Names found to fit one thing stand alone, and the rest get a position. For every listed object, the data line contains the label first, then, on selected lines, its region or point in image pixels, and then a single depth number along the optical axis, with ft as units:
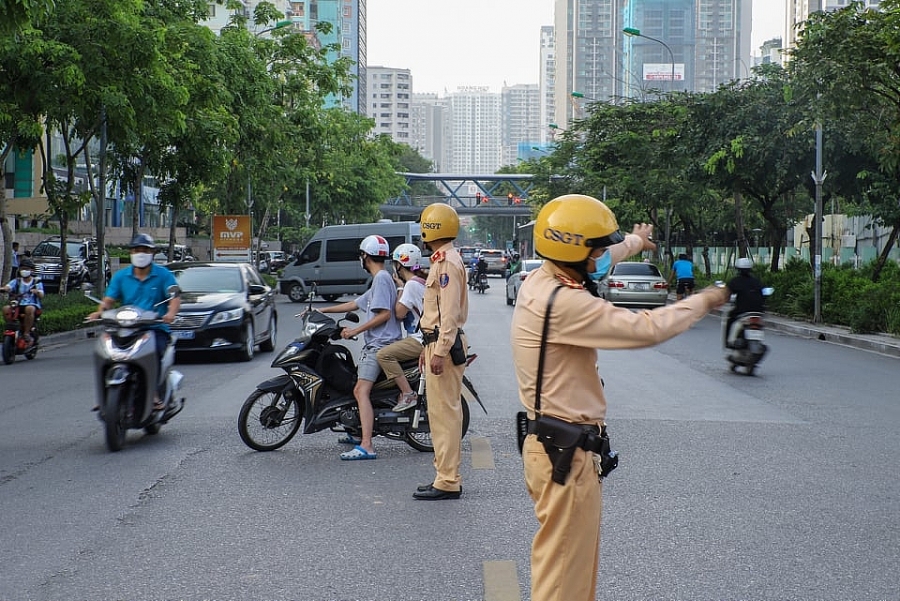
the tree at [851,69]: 72.13
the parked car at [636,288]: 109.09
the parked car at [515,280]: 115.44
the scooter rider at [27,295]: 57.11
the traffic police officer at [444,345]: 23.08
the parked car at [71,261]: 125.90
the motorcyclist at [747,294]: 51.26
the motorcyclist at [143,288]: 31.65
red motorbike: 55.67
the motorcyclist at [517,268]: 130.66
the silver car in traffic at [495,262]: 235.20
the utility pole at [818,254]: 83.46
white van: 125.49
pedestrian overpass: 421.59
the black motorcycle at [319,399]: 28.81
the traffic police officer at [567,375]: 12.50
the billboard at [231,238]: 138.82
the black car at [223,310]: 54.80
